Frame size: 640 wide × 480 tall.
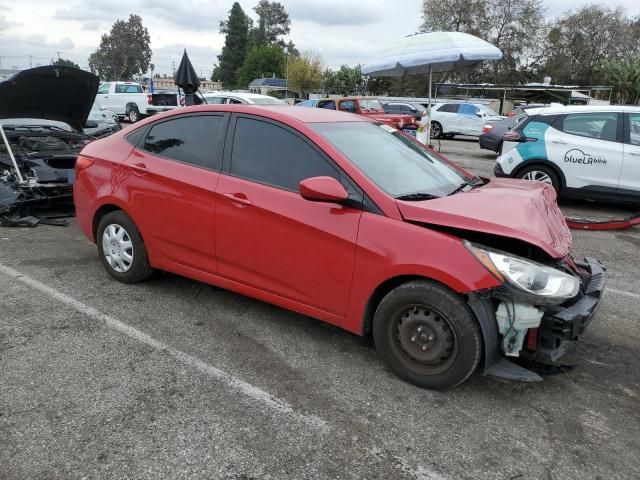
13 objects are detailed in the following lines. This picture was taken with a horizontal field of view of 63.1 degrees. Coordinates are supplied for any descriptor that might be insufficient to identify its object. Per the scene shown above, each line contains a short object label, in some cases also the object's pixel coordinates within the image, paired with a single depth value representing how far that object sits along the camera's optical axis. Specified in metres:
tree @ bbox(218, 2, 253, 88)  99.38
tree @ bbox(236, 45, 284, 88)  88.31
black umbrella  9.52
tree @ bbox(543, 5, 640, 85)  52.16
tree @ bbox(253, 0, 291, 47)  106.62
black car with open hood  6.32
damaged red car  2.80
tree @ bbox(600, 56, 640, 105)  44.75
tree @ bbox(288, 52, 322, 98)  73.56
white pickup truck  22.73
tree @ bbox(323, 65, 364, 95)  63.92
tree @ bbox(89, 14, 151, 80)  100.88
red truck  16.14
